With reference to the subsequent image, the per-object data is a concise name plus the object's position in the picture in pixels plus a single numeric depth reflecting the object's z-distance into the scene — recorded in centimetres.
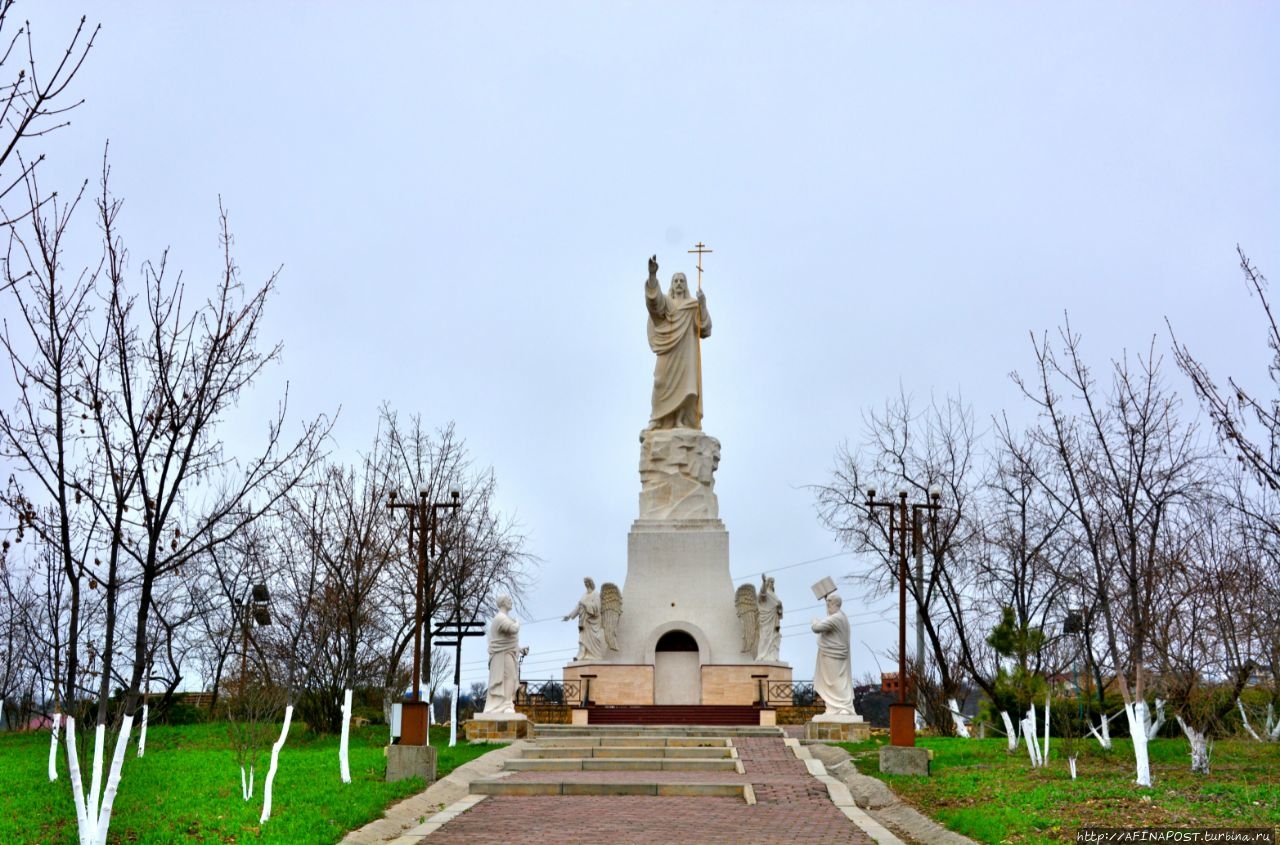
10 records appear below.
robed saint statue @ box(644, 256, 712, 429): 3797
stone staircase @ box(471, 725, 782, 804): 1717
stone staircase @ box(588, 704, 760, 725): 3036
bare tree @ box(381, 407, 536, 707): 2842
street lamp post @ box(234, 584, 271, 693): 2218
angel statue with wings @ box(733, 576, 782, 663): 3447
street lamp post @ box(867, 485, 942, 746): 1898
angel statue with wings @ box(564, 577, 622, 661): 3409
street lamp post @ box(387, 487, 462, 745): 1859
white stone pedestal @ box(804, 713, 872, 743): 2547
